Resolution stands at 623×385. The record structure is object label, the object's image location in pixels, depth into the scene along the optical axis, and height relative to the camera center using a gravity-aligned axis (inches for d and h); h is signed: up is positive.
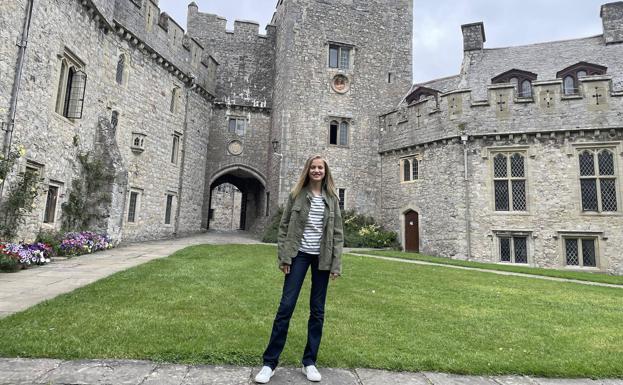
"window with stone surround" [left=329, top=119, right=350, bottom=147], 823.1 +209.7
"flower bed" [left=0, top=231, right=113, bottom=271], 330.6 -28.8
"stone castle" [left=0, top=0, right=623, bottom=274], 476.4 +181.8
